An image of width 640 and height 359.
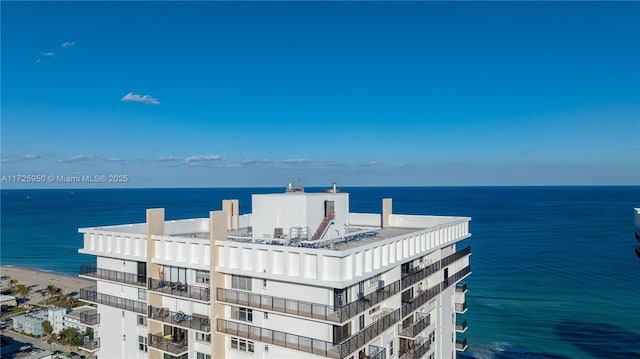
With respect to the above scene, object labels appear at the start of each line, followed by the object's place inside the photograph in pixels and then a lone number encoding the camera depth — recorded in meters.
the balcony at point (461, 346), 39.47
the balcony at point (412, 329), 28.44
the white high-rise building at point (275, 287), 22.33
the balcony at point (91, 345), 31.16
